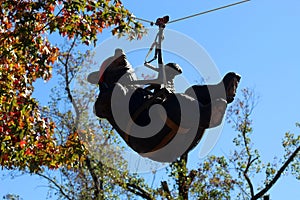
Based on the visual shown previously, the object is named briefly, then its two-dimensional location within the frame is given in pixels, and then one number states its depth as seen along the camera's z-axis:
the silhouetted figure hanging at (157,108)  5.55
